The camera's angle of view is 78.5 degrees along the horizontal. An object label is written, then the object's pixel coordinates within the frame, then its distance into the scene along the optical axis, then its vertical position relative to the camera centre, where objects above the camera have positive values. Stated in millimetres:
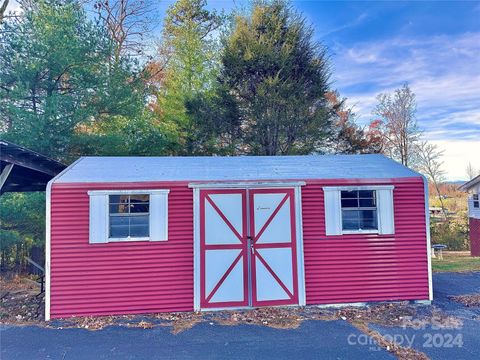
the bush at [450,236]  16016 -1768
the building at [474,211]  15129 -434
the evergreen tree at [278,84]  14289 +6071
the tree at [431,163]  22044 +3162
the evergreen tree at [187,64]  13805 +7466
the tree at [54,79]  8484 +4128
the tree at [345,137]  15031 +3505
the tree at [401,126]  20766 +5616
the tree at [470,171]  29653 +3253
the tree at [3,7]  11961 +8359
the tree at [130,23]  15070 +9785
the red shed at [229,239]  5523 -617
